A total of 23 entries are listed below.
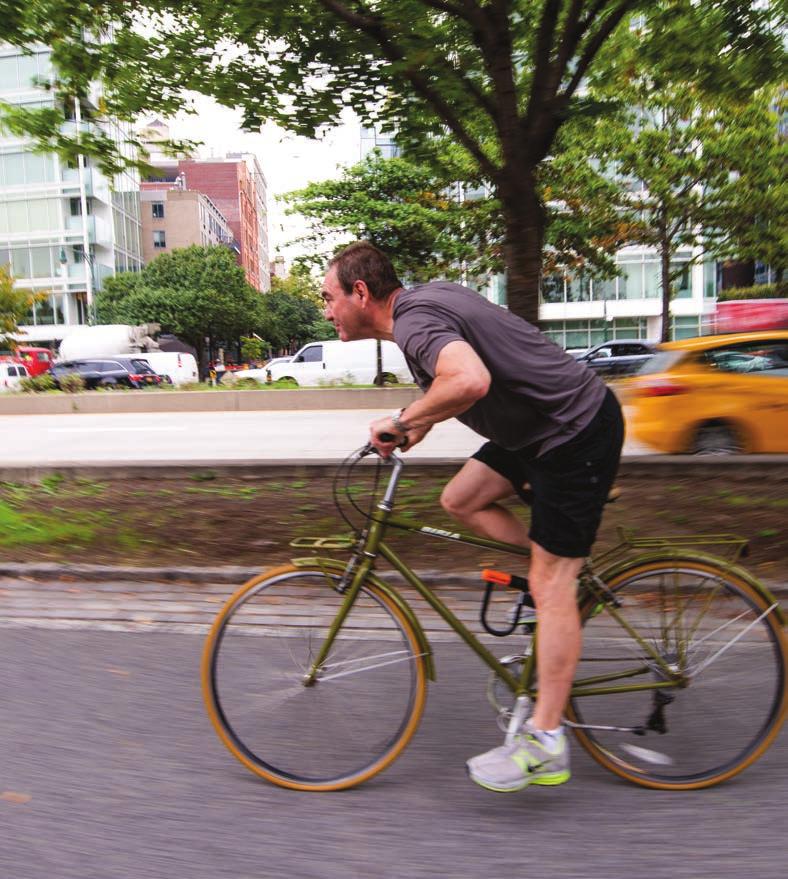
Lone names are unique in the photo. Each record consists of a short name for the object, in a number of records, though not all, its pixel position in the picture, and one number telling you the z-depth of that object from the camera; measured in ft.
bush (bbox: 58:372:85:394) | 75.46
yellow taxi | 29.35
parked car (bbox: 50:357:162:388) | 89.20
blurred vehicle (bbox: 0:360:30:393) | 102.58
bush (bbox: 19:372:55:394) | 76.64
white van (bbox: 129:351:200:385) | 108.99
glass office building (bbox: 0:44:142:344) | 183.01
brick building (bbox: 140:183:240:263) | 272.72
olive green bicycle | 9.14
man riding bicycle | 8.57
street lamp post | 181.67
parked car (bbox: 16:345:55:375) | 126.21
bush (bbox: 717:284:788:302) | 112.27
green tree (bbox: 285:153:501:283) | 76.89
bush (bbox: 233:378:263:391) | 73.51
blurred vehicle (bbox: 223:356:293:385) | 85.79
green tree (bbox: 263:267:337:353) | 247.25
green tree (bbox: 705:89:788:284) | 71.36
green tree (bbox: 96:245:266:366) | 176.14
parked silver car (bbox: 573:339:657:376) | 90.07
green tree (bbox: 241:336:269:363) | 170.81
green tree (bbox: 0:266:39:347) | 140.77
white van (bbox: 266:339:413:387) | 81.71
